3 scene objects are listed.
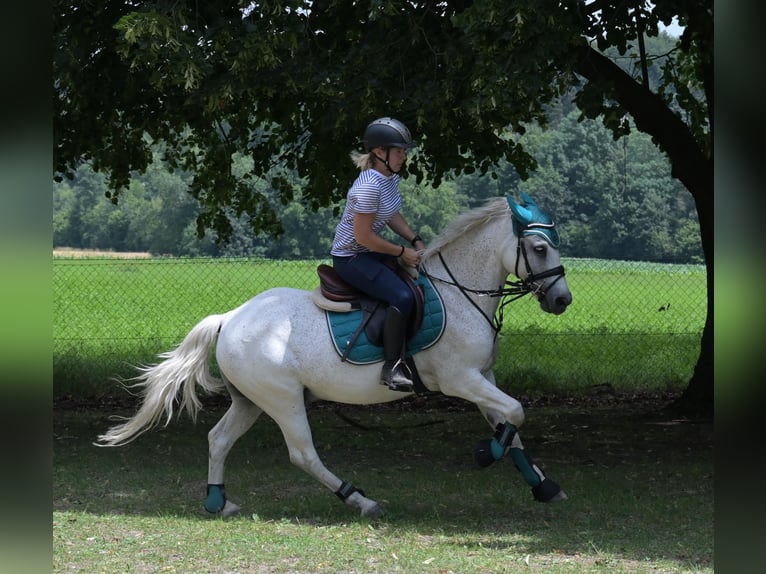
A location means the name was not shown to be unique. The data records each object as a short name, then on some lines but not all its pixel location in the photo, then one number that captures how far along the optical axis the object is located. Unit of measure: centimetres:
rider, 1308
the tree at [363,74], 1474
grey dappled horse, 1352
